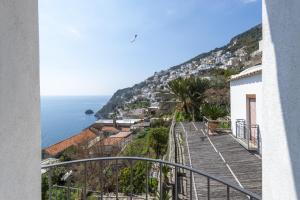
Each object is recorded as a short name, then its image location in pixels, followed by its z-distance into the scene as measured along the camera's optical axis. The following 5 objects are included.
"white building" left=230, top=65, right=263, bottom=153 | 4.88
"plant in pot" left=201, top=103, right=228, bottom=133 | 7.93
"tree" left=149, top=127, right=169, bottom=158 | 8.40
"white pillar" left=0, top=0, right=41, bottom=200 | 0.76
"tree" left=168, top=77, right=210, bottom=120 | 11.13
